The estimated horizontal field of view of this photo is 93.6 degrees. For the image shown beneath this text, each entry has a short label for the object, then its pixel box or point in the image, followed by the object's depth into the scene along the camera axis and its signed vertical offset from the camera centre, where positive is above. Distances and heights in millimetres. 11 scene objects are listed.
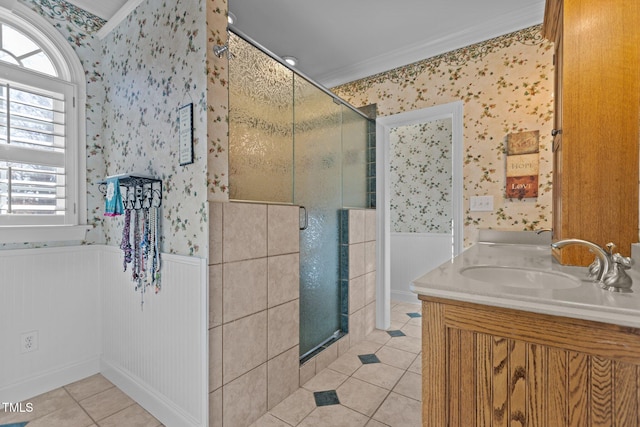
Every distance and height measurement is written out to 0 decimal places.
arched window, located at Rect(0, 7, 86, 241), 1726 +528
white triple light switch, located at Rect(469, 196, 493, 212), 2273 +65
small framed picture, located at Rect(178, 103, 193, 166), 1449 +387
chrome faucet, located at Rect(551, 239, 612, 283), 863 -146
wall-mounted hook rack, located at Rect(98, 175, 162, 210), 1642 +114
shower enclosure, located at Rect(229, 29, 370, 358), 1646 +366
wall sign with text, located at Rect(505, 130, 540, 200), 2111 +344
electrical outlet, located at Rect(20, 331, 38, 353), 1779 -772
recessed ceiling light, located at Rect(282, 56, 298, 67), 2709 +1399
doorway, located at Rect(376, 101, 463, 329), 3627 +142
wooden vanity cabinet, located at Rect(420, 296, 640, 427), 687 -403
